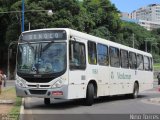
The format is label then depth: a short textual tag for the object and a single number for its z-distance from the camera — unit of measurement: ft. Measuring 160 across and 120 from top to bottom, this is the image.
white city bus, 41.61
